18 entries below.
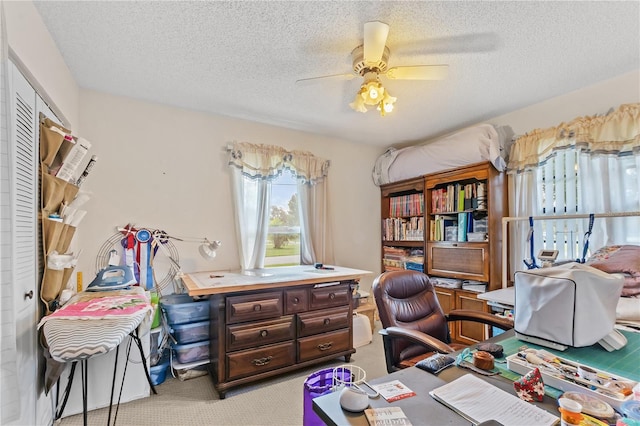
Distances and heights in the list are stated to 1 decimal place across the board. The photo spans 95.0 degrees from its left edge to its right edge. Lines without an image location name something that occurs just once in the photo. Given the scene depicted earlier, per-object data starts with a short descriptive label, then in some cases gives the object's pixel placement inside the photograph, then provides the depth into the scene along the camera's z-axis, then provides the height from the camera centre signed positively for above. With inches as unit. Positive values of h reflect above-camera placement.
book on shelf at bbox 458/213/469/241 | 119.7 -4.1
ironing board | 50.8 -19.7
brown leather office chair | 65.3 -24.5
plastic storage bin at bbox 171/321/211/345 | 95.0 -37.0
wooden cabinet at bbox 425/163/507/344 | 110.8 -8.7
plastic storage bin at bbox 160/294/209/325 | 95.0 -29.7
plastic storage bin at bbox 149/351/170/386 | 90.5 -47.5
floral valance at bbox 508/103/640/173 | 83.7 +24.5
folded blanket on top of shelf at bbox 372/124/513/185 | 109.7 +26.5
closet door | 51.1 -1.9
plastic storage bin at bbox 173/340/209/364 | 94.1 -43.1
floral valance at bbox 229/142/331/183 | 118.7 +24.3
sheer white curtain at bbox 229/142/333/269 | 117.8 +9.4
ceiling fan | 63.1 +36.4
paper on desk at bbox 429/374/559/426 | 32.3 -22.4
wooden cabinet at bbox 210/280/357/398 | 84.6 -35.4
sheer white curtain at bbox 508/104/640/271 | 85.2 +11.6
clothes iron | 79.8 -16.7
